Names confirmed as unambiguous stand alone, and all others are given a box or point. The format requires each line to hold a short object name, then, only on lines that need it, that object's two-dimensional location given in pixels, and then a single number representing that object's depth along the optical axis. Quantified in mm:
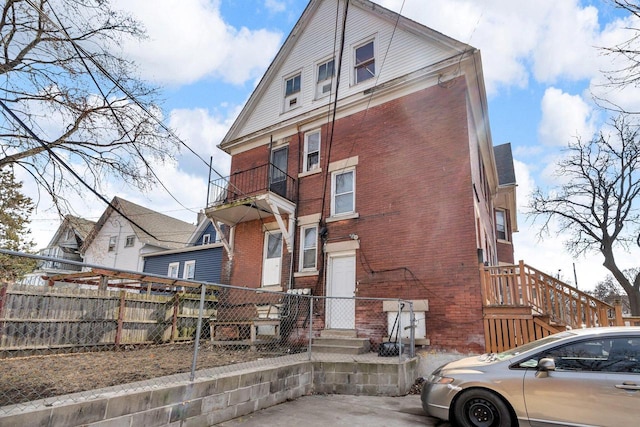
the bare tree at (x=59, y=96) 7414
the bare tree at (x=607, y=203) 18062
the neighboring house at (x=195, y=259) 20422
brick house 9062
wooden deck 7695
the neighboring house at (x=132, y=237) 27391
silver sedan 4258
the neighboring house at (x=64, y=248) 32625
